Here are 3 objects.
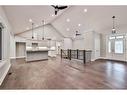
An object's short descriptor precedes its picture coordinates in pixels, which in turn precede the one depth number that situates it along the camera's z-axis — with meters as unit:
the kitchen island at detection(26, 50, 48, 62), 5.40
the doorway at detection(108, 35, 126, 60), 5.68
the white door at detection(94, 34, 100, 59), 6.40
